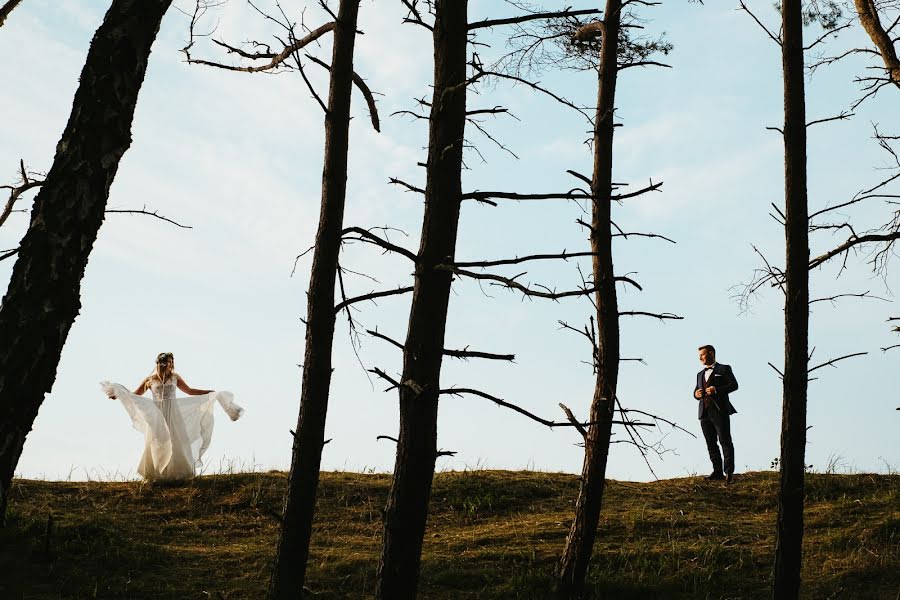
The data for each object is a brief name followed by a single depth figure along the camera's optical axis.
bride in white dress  14.05
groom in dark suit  14.21
